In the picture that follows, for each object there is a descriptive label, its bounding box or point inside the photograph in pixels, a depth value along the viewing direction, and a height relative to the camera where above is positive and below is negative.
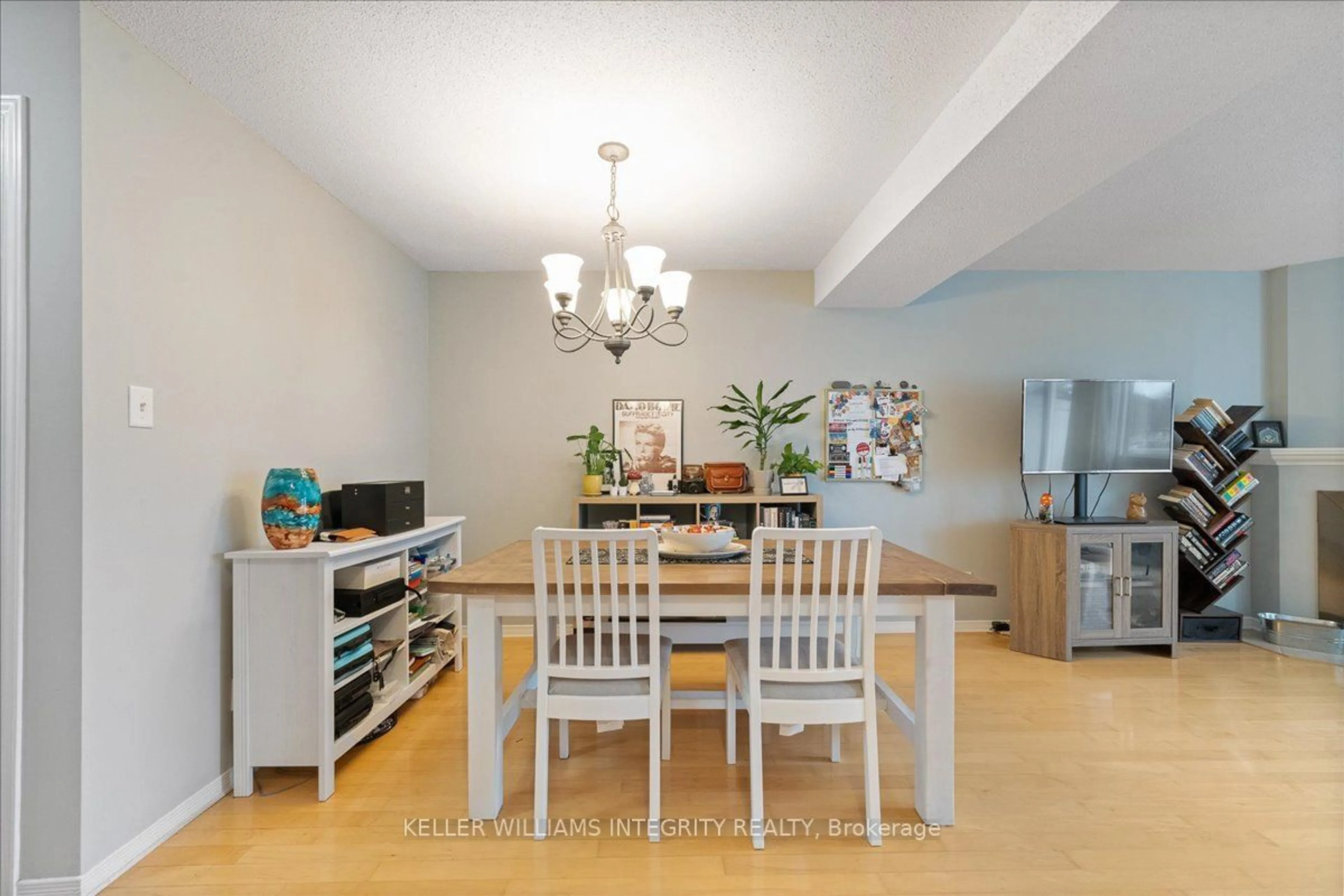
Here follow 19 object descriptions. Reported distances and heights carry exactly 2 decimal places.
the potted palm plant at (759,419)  4.04 +0.22
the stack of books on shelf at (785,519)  3.85 -0.42
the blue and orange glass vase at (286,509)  2.20 -0.20
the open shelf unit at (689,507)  3.91 -0.37
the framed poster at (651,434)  4.24 +0.12
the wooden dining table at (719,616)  1.94 -0.60
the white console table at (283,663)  2.17 -0.74
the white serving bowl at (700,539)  2.37 -0.33
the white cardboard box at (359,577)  2.51 -0.51
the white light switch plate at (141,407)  1.82 +0.13
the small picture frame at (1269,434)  4.08 +0.11
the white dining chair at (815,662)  1.84 -0.66
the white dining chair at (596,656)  1.84 -0.65
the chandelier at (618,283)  2.27 +0.64
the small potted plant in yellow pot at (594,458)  3.99 -0.04
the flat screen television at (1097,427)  3.88 +0.16
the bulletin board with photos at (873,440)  4.23 +0.08
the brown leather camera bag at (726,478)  4.01 -0.17
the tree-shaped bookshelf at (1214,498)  3.90 -0.29
